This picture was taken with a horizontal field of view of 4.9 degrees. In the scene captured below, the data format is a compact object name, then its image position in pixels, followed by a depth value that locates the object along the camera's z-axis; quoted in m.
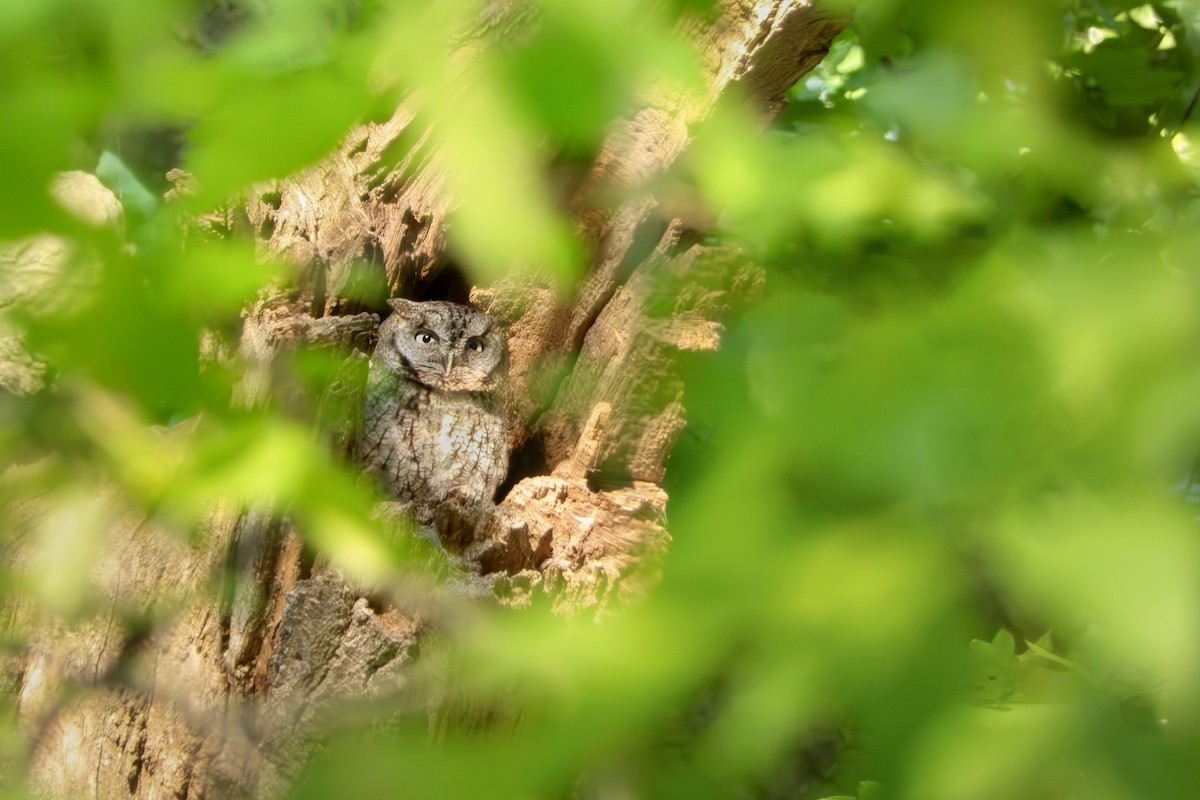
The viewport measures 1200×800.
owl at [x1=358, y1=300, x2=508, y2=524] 10.01
